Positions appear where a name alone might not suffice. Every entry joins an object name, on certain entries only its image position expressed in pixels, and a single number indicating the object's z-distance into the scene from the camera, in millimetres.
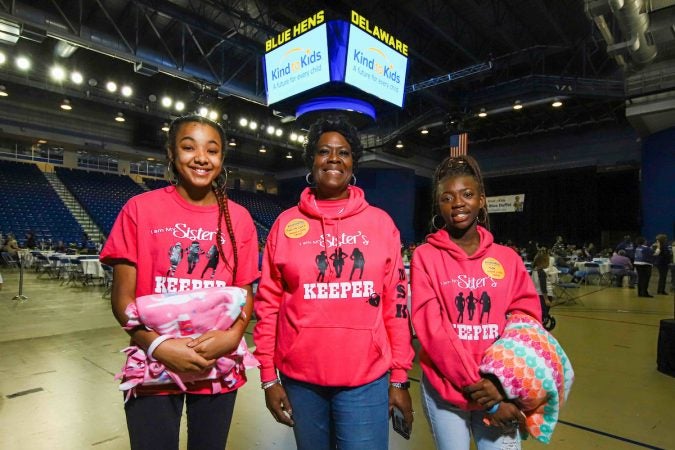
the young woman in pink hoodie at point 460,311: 1291
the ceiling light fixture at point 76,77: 12734
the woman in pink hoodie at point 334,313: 1246
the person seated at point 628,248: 11281
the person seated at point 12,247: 11422
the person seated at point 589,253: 13002
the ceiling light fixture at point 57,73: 12320
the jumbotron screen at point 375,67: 7723
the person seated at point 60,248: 11927
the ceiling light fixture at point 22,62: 11960
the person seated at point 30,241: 12734
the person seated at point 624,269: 9766
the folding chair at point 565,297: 7781
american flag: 13828
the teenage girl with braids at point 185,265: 1162
